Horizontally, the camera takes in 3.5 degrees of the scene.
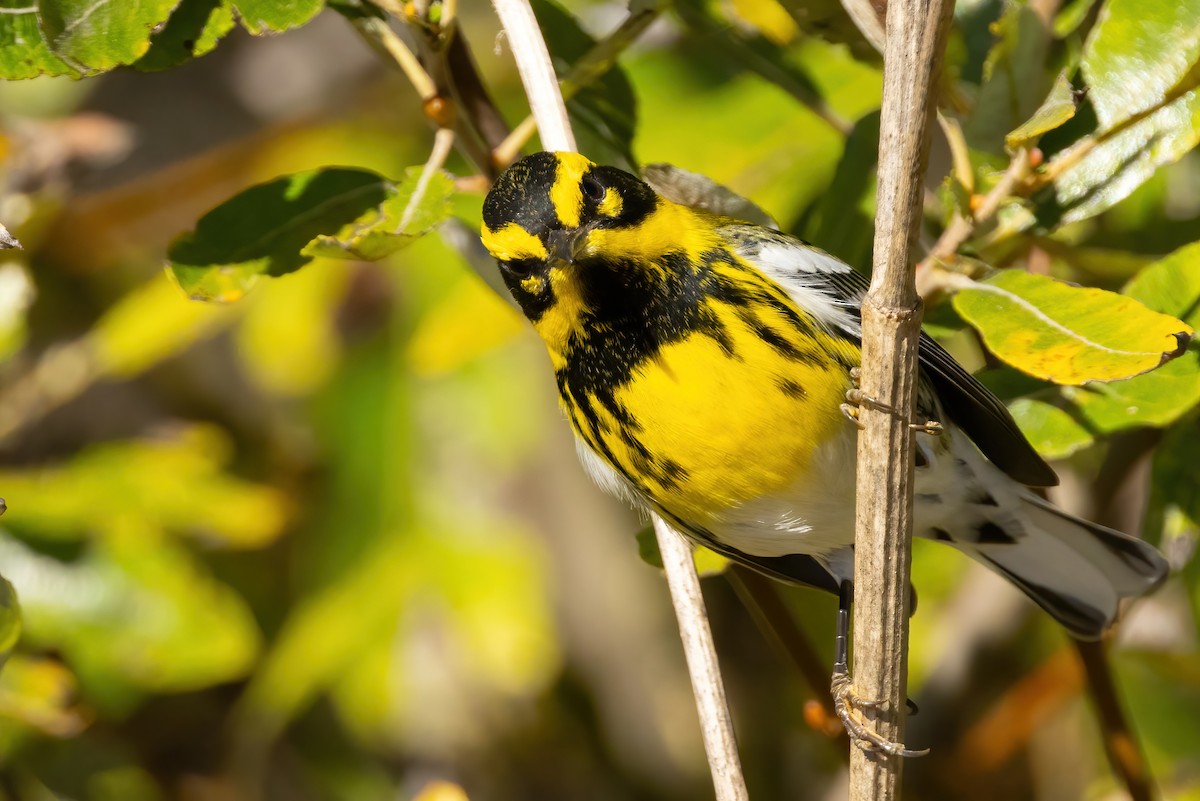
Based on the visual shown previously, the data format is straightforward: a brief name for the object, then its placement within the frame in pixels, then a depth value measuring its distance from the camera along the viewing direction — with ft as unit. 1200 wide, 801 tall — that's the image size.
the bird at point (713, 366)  7.32
